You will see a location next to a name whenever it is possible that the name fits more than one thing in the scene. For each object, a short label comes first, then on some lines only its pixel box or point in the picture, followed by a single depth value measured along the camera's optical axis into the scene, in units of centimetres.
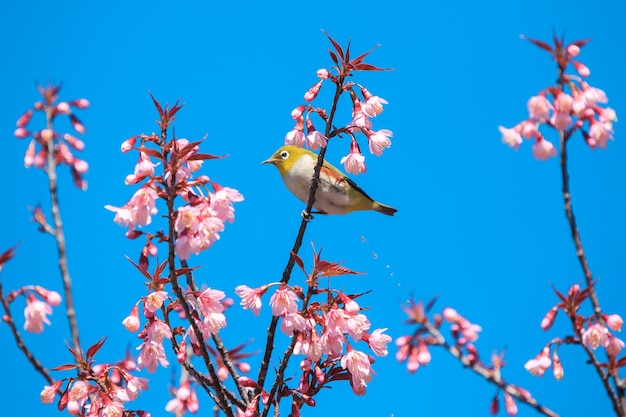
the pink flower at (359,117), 757
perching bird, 1068
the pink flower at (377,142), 764
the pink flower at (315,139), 751
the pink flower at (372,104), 752
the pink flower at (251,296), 660
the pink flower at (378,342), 688
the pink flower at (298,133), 773
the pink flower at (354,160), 791
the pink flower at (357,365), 662
